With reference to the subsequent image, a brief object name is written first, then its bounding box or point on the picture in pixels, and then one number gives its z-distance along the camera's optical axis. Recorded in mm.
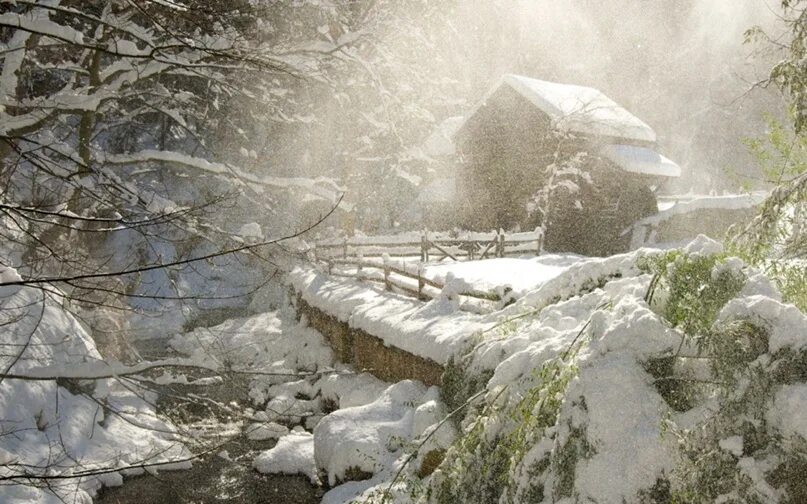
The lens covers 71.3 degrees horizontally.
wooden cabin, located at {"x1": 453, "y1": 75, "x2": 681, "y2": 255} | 20500
